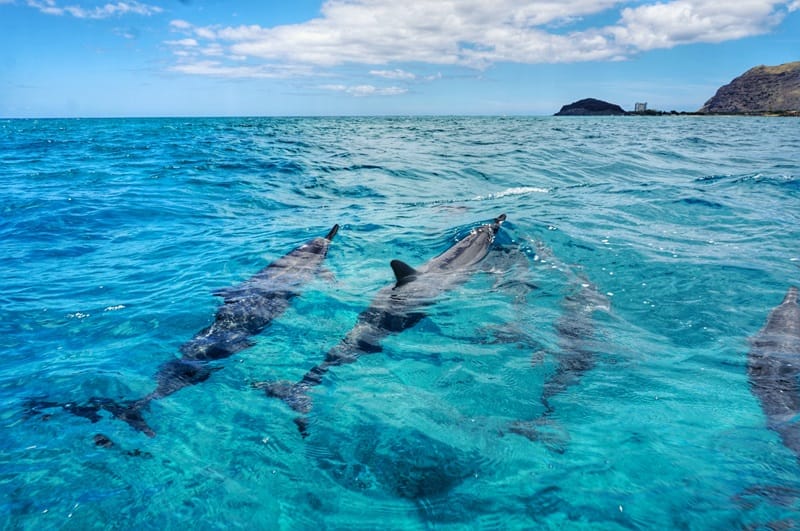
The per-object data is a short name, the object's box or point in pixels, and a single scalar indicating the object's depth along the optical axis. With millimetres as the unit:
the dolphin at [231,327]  5266
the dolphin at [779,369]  4578
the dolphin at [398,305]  5562
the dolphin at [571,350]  4633
